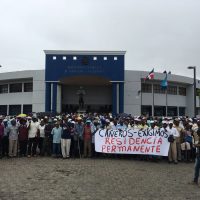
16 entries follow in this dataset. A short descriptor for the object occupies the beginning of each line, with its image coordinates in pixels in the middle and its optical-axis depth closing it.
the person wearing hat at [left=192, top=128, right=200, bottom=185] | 6.45
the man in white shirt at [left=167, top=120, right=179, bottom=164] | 9.14
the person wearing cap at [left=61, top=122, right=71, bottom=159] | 9.61
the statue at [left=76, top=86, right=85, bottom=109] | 28.04
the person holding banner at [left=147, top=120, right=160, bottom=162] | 9.31
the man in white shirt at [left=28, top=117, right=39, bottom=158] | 9.86
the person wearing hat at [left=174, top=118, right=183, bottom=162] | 9.33
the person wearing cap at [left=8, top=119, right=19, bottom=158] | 9.61
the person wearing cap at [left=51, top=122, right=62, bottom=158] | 9.72
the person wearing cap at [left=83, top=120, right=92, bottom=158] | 9.73
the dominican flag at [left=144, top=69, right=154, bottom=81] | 25.42
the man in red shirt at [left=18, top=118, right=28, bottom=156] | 9.72
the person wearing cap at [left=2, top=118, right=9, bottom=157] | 9.66
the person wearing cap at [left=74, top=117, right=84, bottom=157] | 9.82
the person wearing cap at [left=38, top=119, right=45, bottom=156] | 9.96
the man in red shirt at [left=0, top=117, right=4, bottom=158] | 9.49
